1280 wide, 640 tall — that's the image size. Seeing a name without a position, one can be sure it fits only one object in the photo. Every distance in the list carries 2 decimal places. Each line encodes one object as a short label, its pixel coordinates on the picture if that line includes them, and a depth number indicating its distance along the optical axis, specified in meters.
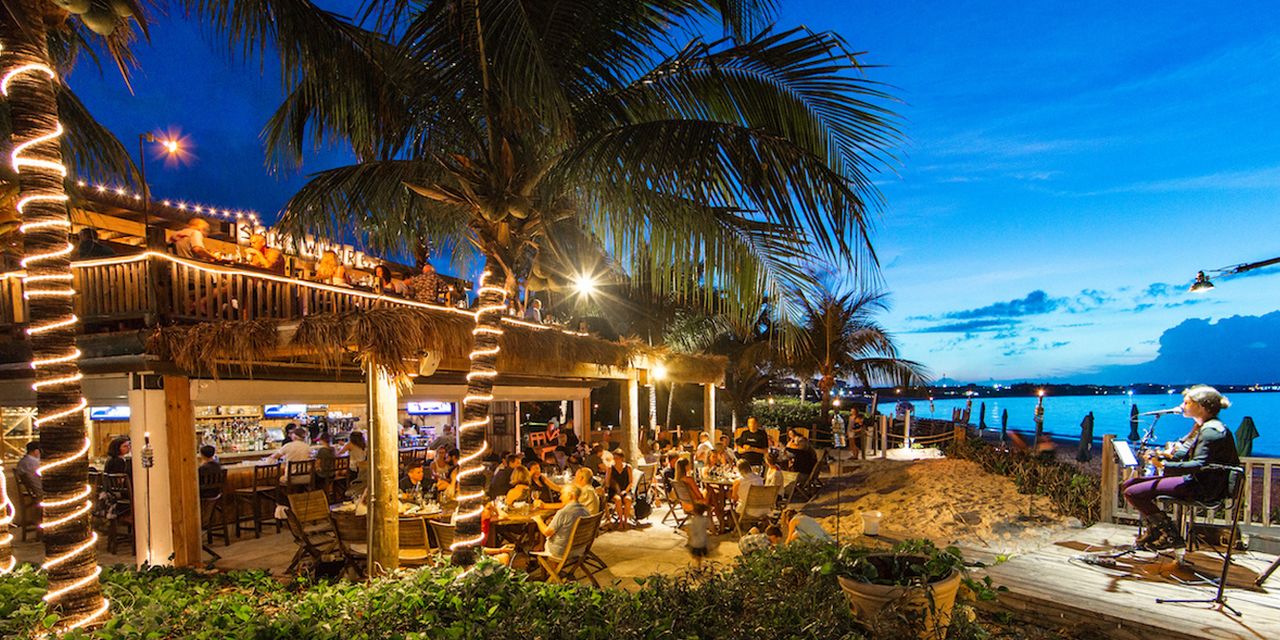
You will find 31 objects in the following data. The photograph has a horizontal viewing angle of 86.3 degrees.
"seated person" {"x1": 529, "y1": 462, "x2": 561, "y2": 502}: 9.35
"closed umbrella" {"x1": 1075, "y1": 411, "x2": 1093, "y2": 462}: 20.22
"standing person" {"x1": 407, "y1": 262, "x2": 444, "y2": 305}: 10.34
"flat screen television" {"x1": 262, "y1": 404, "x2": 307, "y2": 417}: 13.28
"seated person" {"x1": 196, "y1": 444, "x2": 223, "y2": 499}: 8.95
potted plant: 4.05
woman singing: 5.76
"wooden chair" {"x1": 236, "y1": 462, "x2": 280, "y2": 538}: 9.64
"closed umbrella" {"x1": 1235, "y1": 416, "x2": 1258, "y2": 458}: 11.54
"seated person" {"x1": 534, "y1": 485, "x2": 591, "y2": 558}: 6.62
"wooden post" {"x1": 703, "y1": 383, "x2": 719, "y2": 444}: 17.42
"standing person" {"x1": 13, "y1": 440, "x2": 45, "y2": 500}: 8.95
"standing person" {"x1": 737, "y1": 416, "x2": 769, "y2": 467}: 13.95
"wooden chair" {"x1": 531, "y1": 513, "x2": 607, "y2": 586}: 6.60
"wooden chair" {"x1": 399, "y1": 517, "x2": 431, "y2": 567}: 7.14
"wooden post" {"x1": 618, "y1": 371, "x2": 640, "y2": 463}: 14.01
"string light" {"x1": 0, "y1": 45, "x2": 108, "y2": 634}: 3.79
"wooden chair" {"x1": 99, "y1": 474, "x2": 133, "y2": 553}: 8.63
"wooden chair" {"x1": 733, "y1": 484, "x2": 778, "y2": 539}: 9.09
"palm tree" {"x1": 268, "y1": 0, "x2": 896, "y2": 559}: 4.36
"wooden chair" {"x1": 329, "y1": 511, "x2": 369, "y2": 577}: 7.04
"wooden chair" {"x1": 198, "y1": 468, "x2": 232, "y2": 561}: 8.95
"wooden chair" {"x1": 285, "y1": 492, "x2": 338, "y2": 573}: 7.12
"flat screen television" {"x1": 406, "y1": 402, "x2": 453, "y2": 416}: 15.12
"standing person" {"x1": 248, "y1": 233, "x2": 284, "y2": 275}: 9.24
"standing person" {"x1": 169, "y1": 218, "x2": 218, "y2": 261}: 7.97
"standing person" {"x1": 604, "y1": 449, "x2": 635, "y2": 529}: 9.94
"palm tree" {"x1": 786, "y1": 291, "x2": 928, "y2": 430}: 20.77
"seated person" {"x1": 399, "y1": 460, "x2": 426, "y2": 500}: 8.12
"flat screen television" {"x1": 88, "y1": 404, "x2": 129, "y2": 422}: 9.77
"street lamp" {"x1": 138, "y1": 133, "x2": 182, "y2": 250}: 7.52
